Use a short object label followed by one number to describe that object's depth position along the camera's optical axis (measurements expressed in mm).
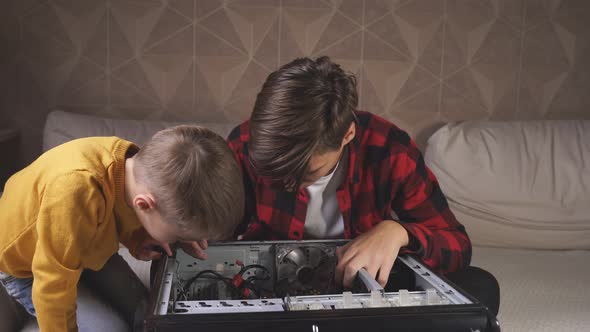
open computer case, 831
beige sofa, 1978
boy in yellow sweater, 1017
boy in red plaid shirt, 1069
